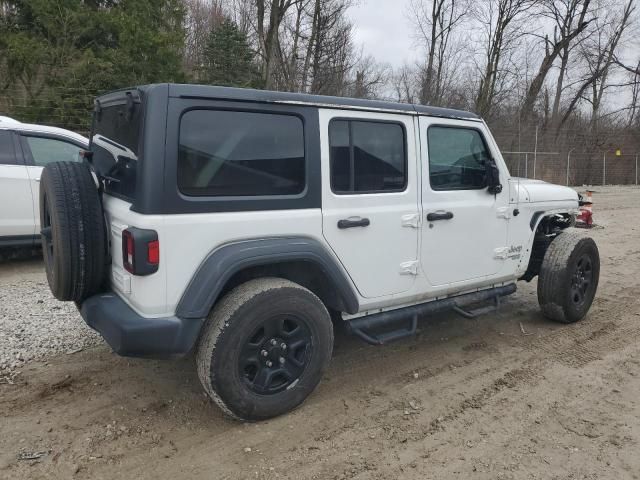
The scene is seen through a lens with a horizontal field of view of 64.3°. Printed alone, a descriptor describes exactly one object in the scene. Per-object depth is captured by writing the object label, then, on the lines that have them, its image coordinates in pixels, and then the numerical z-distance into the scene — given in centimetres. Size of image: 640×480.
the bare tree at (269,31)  2120
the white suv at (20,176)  636
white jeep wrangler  281
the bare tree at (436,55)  2870
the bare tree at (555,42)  2891
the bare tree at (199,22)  2747
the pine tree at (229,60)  2122
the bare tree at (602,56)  3033
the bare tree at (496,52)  2805
